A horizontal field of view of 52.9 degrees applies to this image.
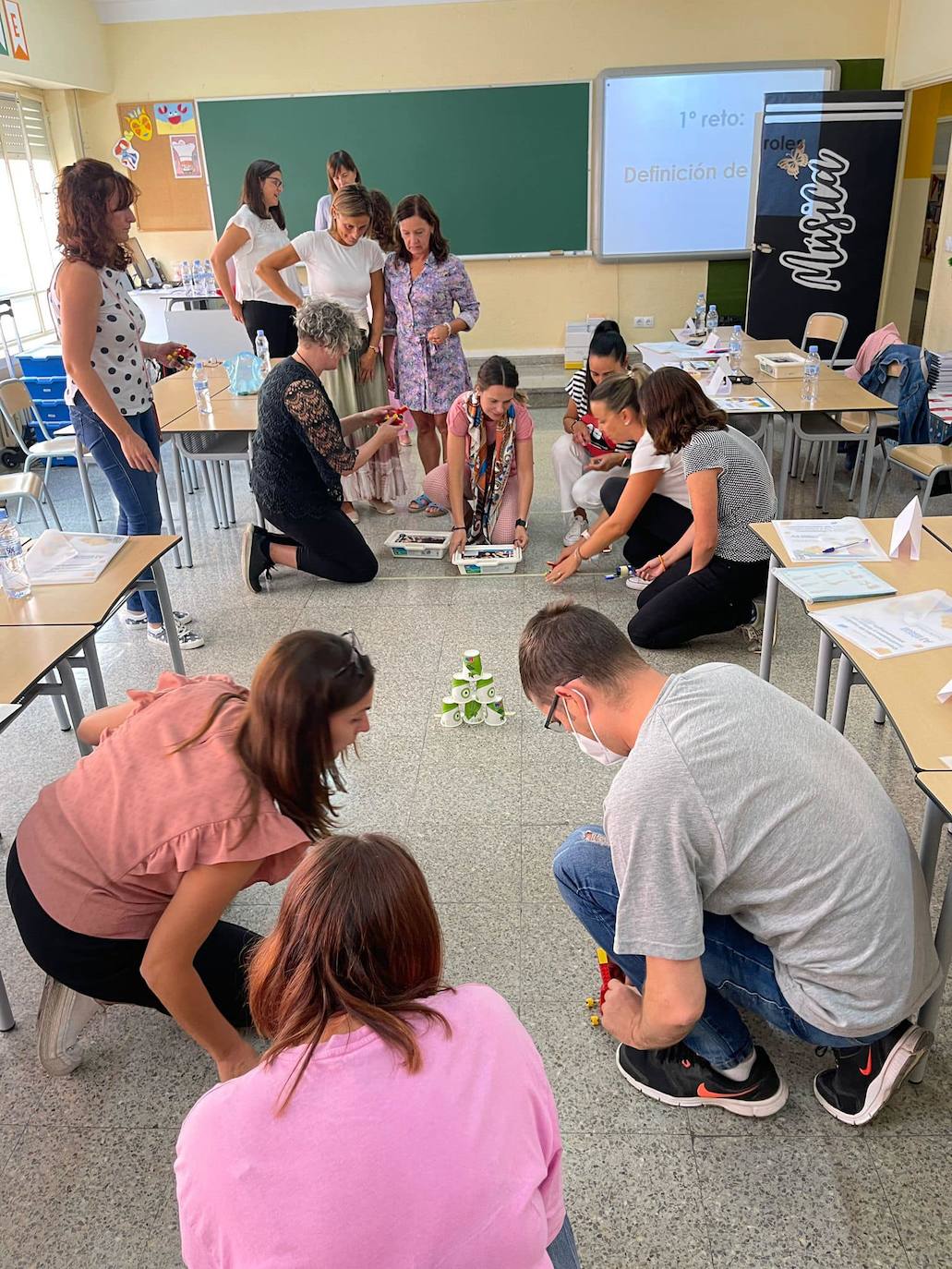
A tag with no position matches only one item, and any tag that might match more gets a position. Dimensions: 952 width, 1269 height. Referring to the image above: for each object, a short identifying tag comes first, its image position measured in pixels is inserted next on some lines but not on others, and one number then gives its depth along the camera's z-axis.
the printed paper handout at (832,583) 2.42
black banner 6.79
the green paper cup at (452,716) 3.15
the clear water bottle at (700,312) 6.31
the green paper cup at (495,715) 3.15
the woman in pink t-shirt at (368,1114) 0.87
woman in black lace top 3.75
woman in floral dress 4.64
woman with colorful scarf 4.23
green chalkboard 7.06
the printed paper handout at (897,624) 2.17
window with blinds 6.65
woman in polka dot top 3.06
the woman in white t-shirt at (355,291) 4.66
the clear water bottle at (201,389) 4.52
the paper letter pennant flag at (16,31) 5.81
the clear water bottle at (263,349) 4.96
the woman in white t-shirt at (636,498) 3.60
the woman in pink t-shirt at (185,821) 1.54
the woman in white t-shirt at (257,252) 5.07
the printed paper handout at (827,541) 2.68
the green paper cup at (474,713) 3.13
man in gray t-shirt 1.41
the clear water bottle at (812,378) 4.46
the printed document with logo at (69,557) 2.71
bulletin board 7.17
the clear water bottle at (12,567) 2.60
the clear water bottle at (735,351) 5.16
